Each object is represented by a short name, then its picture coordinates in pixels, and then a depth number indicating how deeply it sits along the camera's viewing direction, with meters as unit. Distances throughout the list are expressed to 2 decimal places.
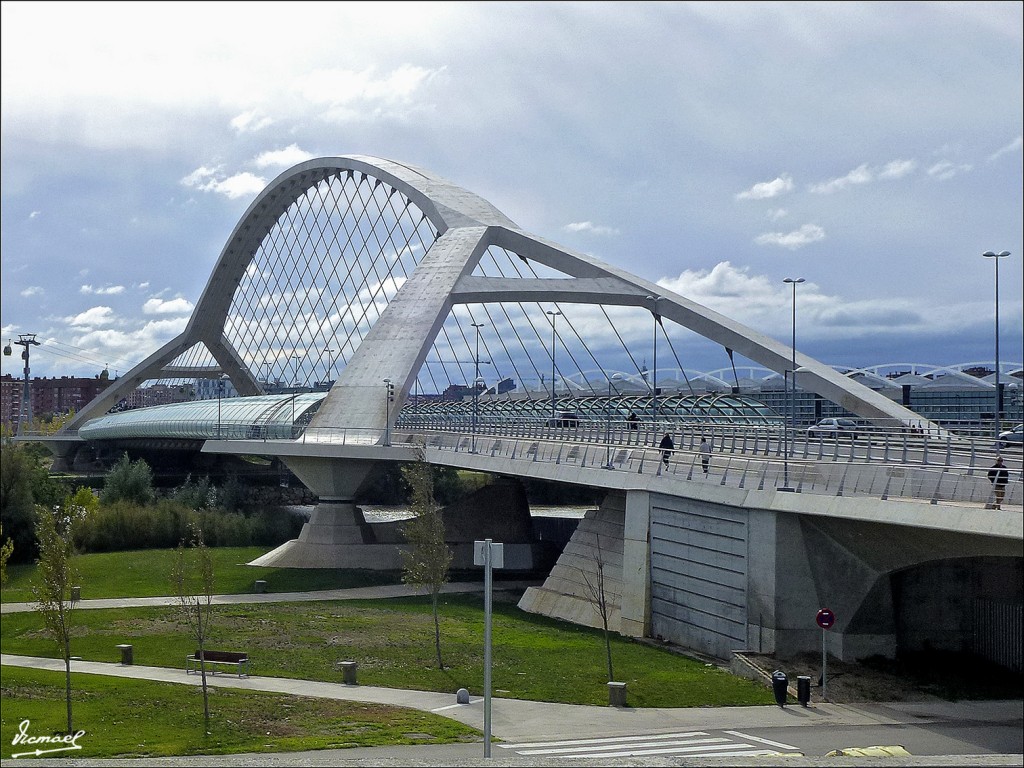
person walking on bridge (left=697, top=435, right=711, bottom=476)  31.28
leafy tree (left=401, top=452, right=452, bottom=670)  30.94
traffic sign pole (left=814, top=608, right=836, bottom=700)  24.08
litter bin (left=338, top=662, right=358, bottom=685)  25.12
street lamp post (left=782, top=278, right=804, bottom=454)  43.69
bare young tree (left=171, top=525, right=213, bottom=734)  22.78
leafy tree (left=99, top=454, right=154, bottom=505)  56.07
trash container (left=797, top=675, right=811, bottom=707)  23.67
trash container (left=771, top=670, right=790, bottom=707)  23.53
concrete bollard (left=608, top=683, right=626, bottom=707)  23.67
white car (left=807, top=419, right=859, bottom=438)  47.24
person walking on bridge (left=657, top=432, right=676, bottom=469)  35.91
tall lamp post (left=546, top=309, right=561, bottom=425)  66.68
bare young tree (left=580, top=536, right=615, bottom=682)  34.69
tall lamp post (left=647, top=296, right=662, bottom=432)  61.15
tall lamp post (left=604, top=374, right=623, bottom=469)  35.97
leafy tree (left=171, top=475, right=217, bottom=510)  58.48
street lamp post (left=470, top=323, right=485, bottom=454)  63.24
